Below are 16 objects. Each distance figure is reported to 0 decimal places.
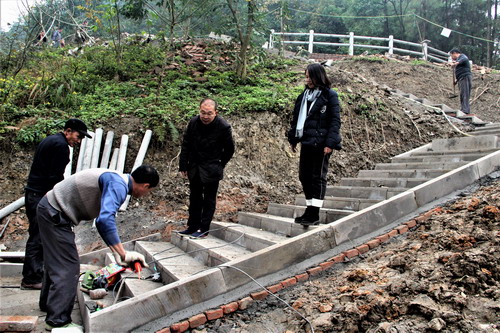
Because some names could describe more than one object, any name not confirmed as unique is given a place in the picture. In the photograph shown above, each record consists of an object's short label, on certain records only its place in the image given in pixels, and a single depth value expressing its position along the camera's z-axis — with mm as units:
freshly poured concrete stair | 3643
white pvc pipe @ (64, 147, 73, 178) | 6801
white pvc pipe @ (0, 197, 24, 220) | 6443
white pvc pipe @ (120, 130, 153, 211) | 7051
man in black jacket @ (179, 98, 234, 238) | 5237
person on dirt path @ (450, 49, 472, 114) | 10820
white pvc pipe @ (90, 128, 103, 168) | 6953
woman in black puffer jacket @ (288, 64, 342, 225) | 4746
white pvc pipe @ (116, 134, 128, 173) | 7004
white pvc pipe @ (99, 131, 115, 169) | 7012
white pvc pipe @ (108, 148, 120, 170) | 6979
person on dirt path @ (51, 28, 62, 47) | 14931
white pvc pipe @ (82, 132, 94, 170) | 6930
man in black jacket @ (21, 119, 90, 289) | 4289
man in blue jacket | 3330
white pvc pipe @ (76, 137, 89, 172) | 6859
